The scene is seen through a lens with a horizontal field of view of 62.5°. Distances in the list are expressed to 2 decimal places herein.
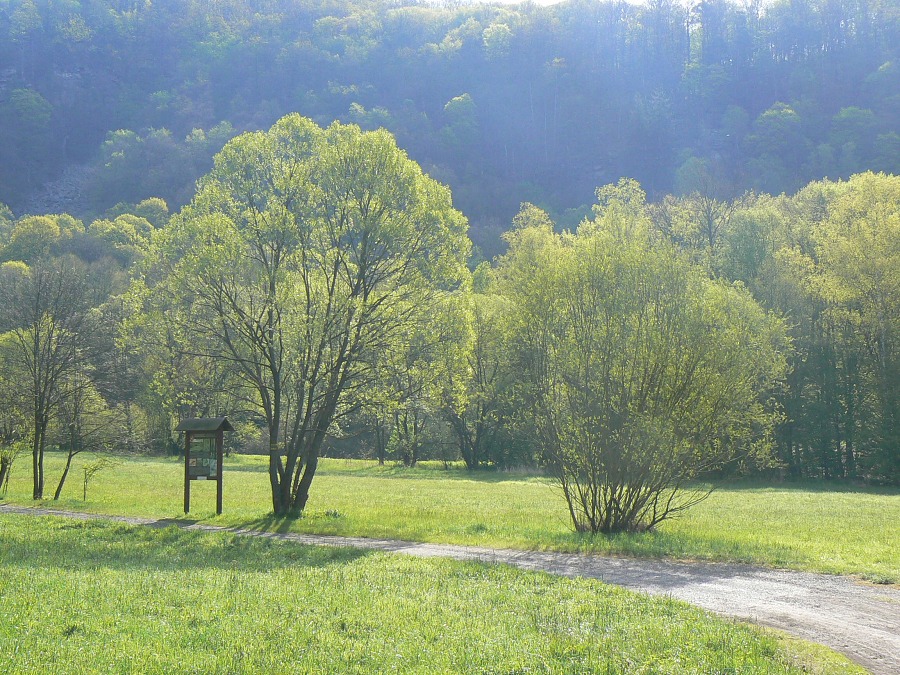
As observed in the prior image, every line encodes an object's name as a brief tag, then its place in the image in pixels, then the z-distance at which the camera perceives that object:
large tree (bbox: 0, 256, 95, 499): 27.34
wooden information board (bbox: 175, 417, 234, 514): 21.88
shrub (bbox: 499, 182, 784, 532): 16.83
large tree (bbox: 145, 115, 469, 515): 19.86
